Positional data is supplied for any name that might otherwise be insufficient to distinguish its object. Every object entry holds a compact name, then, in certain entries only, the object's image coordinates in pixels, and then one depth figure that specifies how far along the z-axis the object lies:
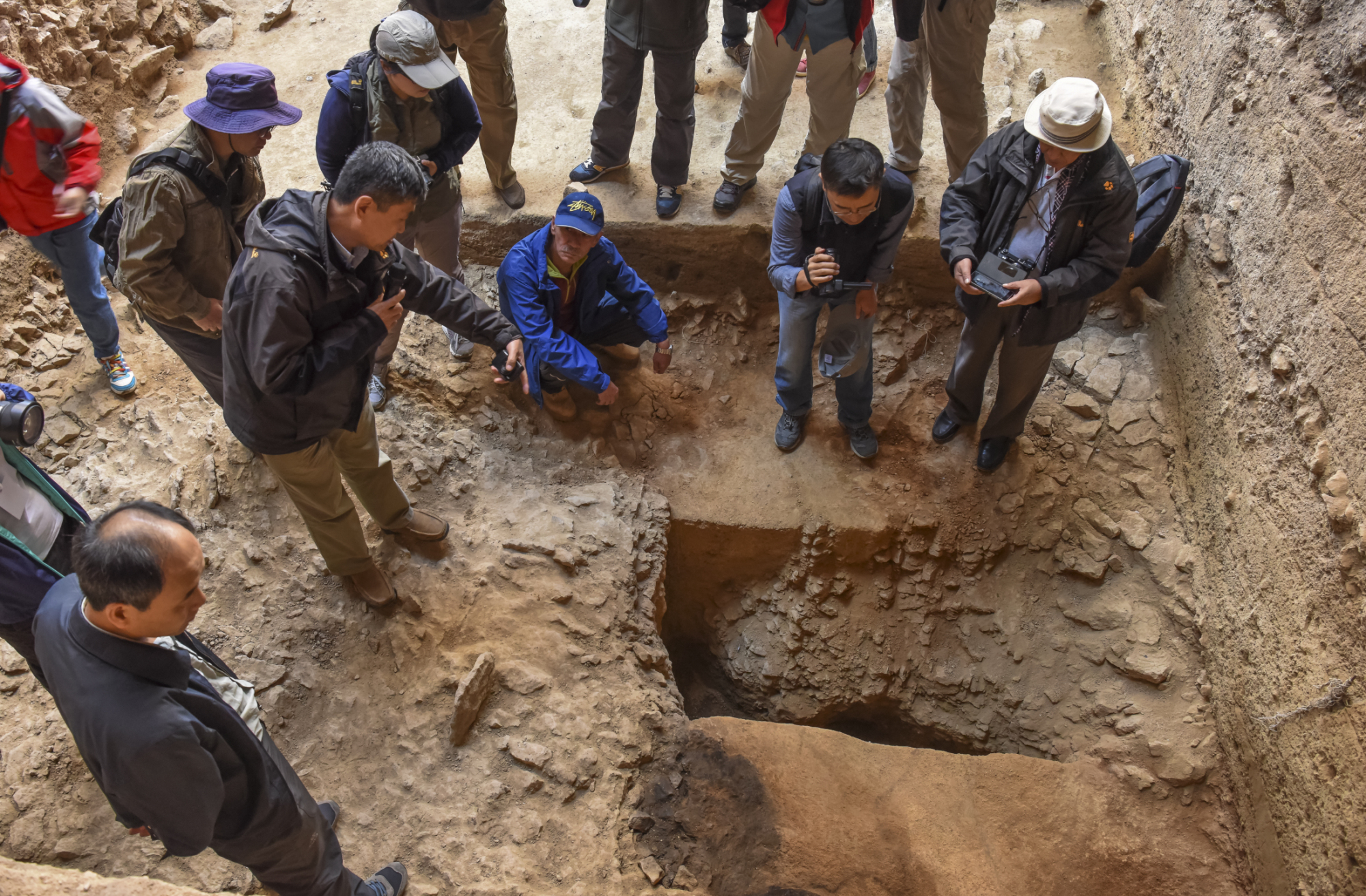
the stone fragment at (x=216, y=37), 6.05
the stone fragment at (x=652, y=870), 2.98
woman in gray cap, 3.52
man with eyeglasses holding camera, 3.36
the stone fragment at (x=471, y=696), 3.20
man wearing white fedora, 3.20
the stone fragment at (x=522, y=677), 3.37
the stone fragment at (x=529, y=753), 3.18
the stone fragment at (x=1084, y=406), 4.45
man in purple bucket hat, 2.99
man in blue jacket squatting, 3.98
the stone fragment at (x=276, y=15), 6.09
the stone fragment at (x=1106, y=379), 4.48
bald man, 1.93
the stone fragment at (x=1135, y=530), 4.12
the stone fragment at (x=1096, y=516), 4.19
